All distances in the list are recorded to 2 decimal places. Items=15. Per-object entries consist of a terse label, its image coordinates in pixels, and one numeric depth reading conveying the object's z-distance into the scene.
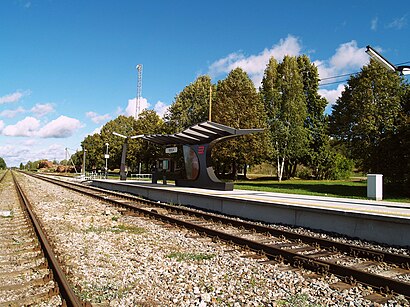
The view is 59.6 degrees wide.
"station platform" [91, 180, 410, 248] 8.89
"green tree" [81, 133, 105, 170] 78.38
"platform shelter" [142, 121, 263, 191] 19.39
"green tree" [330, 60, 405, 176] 26.16
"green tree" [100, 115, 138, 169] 72.69
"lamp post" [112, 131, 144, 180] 35.72
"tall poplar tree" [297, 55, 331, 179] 50.41
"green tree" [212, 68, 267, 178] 41.97
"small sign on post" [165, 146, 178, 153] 24.49
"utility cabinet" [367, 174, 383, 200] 16.64
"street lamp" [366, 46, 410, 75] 10.80
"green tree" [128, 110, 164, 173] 55.16
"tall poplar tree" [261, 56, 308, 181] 46.12
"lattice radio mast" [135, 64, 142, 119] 104.25
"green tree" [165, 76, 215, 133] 53.34
